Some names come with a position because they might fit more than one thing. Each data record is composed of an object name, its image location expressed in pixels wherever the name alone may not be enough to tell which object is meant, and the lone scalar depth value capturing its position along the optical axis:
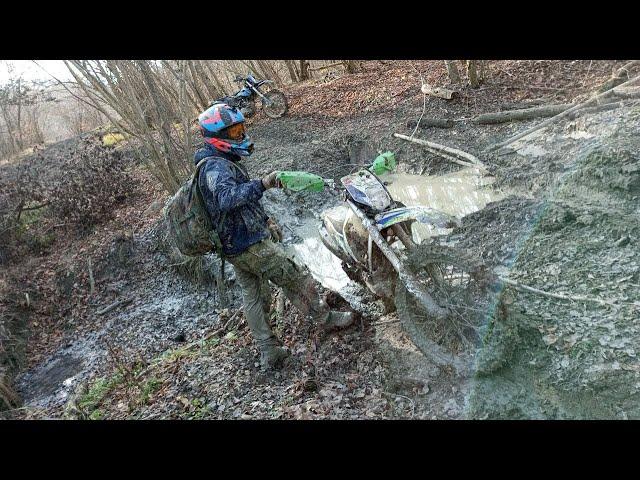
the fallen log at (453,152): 7.90
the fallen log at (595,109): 7.46
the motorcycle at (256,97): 13.02
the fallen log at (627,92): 7.54
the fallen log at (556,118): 7.79
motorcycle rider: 3.75
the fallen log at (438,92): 10.51
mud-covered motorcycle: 3.79
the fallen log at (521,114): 8.38
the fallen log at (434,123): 9.60
